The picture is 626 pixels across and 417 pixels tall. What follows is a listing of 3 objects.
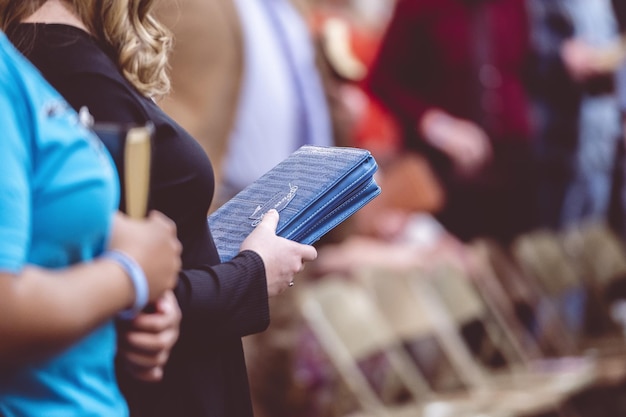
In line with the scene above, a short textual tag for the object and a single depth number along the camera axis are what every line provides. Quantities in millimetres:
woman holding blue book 3249
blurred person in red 7605
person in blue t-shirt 2953
